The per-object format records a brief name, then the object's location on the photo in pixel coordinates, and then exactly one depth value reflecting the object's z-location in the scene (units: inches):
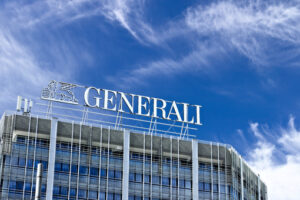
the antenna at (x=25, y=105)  4763.0
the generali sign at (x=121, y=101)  4963.1
